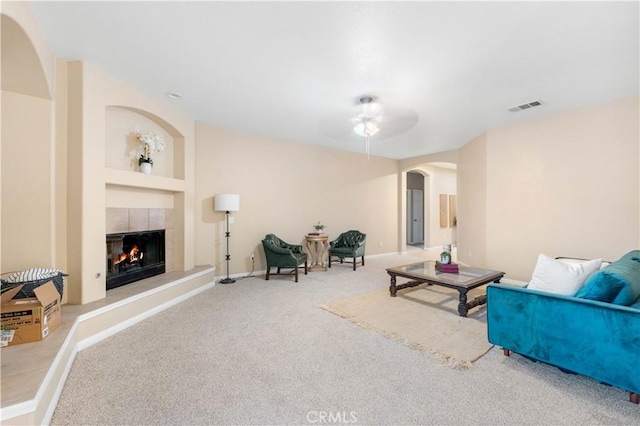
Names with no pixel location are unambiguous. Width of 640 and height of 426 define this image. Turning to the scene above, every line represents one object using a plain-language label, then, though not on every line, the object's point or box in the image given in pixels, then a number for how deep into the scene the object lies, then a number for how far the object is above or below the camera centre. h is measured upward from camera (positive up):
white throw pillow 2.09 -0.50
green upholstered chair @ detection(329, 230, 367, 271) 5.81 -0.73
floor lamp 4.52 +0.20
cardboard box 1.97 -0.77
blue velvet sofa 1.73 -0.82
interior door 9.99 -0.06
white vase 3.61 +0.64
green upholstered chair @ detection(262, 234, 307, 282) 4.73 -0.78
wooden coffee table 3.20 -0.83
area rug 2.46 -1.23
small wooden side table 5.62 -0.80
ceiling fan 3.72 +1.54
